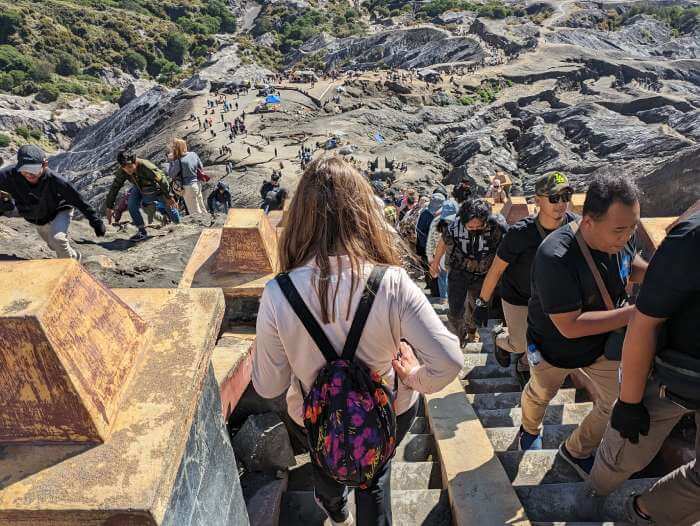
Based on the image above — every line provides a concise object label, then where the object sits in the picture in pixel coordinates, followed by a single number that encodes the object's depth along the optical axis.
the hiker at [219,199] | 11.10
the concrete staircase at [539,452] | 2.57
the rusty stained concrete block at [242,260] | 3.35
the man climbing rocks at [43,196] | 4.61
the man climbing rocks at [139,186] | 6.66
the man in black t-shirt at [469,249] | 4.00
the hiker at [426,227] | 6.07
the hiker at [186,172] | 8.02
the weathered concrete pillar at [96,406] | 1.31
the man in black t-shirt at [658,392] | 1.83
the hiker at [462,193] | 5.89
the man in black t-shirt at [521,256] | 3.15
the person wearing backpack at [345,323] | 1.70
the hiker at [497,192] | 11.51
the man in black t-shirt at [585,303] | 2.36
